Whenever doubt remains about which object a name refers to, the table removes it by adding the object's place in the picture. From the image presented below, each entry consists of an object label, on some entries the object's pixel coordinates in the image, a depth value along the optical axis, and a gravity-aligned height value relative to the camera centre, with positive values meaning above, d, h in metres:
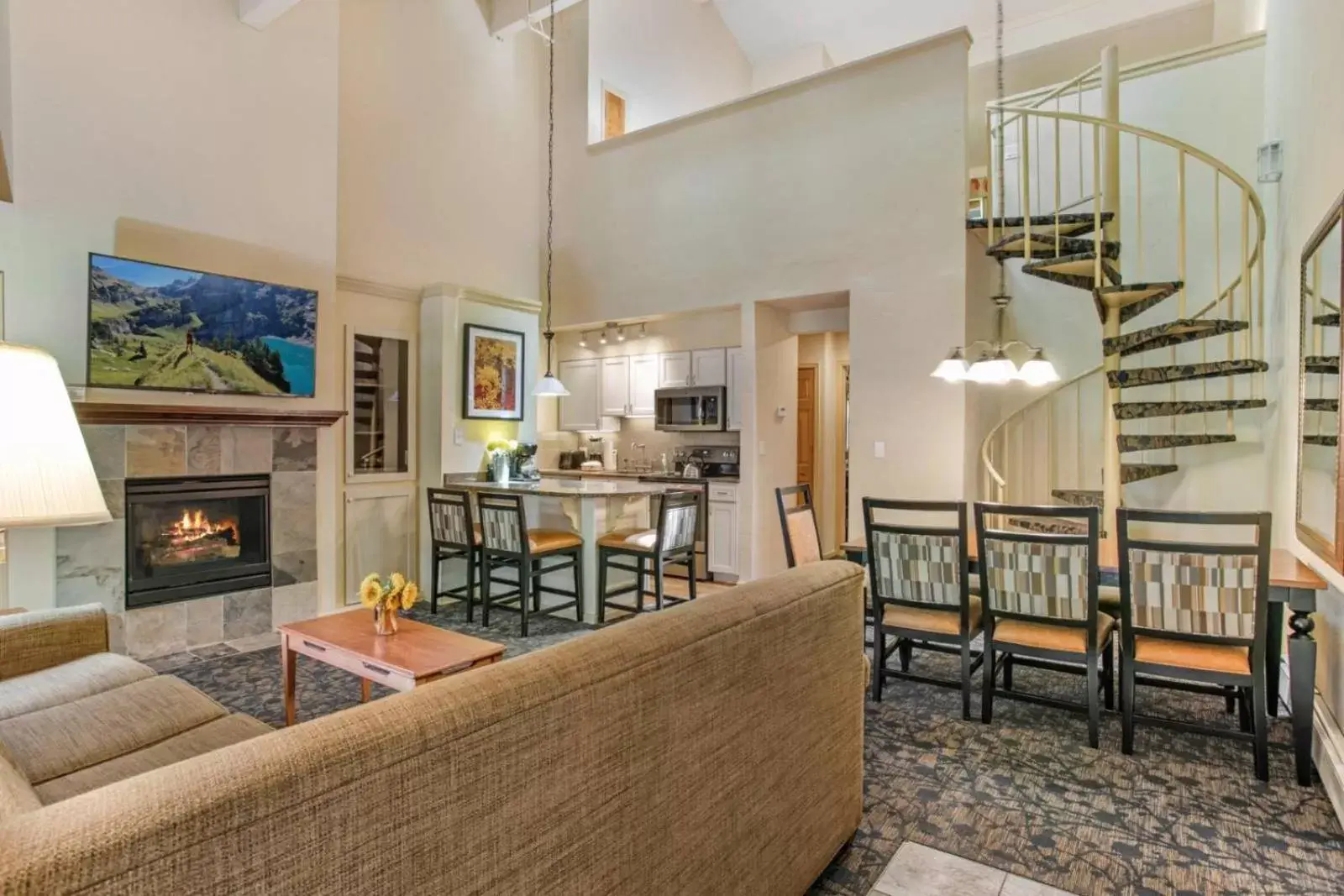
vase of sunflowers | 2.80 -0.61
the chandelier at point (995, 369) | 3.45 +0.42
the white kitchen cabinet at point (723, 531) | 5.89 -0.70
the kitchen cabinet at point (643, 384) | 6.70 +0.65
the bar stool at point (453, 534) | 4.61 -0.58
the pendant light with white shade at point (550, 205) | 6.82 +2.44
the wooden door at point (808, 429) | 6.96 +0.21
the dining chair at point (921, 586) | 2.96 -0.60
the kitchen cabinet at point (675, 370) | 6.43 +0.75
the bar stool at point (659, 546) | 4.31 -0.61
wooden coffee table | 2.42 -0.76
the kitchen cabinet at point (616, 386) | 6.88 +0.64
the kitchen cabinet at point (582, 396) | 7.08 +0.56
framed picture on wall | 5.53 +0.63
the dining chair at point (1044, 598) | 2.64 -0.58
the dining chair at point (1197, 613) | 2.38 -0.58
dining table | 2.38 -0.68
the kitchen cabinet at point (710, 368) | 6.18 +0.75
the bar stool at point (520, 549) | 4.30 -0.64
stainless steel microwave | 6.13 +0.37
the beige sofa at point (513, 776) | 0.71 -0.47
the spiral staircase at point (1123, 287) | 3.84 +1.00
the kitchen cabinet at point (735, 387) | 6.01 +0.55
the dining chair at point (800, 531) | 3.63 -0.44
